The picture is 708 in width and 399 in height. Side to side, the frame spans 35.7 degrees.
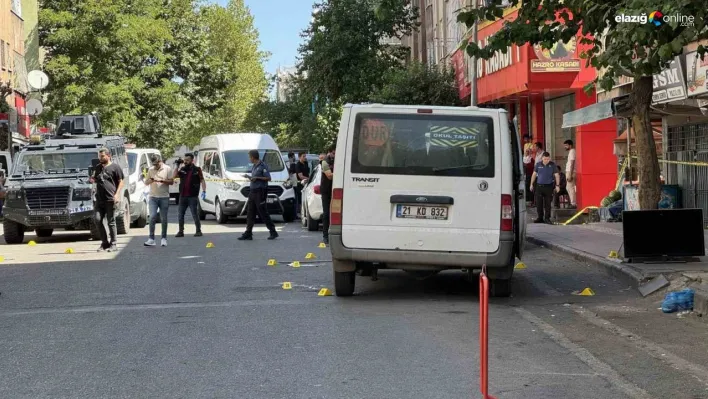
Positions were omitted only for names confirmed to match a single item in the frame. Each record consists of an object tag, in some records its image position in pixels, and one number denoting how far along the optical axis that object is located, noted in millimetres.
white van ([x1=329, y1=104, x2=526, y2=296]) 11367
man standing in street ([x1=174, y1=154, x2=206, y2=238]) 22047
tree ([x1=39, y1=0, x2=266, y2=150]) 45312
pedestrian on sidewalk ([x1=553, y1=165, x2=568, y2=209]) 26889
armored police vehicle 22031
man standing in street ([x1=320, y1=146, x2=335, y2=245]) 19192
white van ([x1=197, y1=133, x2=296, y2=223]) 28141
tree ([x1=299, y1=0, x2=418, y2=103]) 45562
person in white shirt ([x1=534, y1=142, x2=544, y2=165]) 26589
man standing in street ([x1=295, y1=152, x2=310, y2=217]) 28375
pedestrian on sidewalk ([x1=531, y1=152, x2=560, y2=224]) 23906
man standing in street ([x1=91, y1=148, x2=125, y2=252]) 19203
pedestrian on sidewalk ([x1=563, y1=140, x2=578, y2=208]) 25953
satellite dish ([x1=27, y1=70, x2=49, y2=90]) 38406
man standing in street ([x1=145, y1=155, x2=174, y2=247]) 20328
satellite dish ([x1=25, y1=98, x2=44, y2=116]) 39562
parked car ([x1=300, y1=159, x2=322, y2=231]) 23516
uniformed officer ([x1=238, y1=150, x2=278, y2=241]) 21531
